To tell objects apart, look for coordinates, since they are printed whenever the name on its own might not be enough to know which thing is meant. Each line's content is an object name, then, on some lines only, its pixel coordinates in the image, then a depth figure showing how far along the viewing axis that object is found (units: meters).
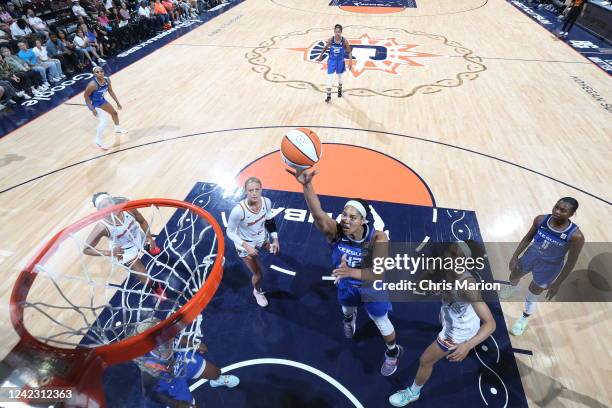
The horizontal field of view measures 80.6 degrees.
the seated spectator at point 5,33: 10.06
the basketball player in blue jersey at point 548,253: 3.30
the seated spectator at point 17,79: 8.80
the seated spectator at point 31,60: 9.52
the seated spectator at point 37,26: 10.96
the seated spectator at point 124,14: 13.48
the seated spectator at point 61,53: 10.30
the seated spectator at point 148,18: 13.30
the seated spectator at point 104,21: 12.32
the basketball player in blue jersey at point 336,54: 7.73
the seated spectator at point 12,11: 11.34
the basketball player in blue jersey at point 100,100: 6.49
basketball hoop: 1.92
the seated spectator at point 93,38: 10.78
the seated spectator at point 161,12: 14.02
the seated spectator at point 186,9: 15.41
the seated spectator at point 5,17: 10.75
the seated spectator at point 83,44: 10.58
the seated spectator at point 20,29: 10.49
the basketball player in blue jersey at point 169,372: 2.63
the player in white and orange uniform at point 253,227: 3.54
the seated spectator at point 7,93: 8.45
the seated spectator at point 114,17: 13.09
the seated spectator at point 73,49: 10.55
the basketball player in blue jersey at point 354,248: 2.94
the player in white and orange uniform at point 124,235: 3.56
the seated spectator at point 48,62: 9.80
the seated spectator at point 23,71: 9.12
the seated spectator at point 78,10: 12.56
